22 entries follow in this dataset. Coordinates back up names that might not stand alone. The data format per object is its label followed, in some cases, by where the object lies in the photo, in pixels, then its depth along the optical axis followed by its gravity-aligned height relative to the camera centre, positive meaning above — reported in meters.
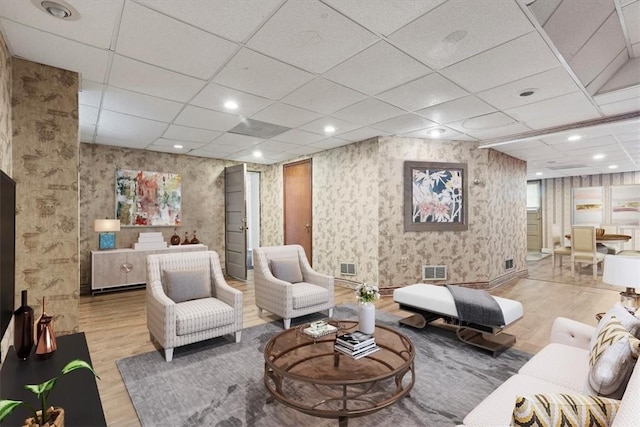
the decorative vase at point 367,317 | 2.59 -0.85
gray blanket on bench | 2.88 -0.89
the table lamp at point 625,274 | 2.28 -0.46
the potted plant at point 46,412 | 1.01 -0.68
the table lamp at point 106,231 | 5.09 -0.25
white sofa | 0.89 -0.89
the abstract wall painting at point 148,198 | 5.81 +0.33
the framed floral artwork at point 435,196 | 5.30 +0.31
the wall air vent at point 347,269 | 5.54 -0.97
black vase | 1.73 -0.65
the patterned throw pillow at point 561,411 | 0.97 -0.62
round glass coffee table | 1.87 -1.12
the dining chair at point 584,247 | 6.43 -0.70
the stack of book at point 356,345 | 2.28 -0.97
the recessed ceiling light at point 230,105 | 3.53 +1.26
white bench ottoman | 2.97 -1.02
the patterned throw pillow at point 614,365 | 1.23 -0.61
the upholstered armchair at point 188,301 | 2.80 -0.86
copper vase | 1.75 -0.70
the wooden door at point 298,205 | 6.48 +0.20
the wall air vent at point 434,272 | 5.34 -0.99
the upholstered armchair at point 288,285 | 3.58 -0.87
